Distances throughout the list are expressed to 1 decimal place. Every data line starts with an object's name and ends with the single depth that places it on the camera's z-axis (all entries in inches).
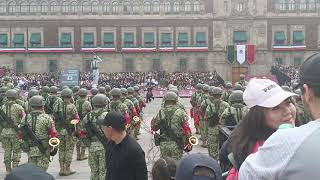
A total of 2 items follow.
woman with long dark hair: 156.9
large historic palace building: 2239.2
